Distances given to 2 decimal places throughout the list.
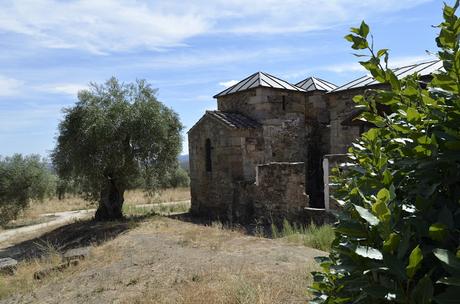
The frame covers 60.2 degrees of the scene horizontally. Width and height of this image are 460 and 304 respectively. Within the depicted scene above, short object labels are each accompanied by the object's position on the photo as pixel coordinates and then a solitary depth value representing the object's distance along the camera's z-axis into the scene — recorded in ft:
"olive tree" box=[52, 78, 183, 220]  43.96
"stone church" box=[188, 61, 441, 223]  42.96
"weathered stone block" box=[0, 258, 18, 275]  29.17
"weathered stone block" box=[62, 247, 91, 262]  28.45
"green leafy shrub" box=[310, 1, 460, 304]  4.11
